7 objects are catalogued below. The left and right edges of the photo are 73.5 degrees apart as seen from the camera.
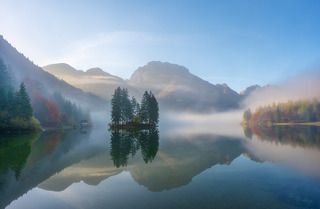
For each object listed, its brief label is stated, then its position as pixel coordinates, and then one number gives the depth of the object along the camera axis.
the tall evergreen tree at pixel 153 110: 99.86
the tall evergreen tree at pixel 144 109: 98.90
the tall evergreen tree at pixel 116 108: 97.03
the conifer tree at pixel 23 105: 74.82
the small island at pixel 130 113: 97.18
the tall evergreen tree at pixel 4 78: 80.81
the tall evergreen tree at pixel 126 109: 98.02
